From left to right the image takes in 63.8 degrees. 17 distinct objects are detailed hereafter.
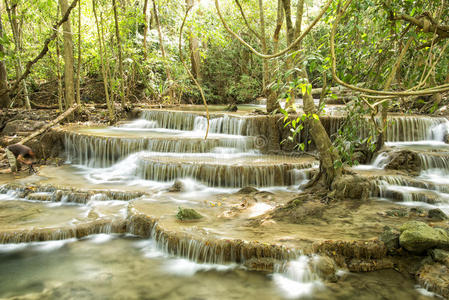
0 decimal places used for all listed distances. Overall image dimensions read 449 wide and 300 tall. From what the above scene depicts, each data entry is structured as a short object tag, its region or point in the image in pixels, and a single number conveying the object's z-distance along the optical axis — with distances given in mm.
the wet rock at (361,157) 9316
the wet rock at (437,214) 5762
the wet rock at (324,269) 4625
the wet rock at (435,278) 4191
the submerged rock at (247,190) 7691
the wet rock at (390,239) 4898
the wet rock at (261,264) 4832
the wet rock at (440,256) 4500
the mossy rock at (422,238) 4688
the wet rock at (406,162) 8523
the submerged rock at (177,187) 7988
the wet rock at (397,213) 5992
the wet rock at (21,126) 12211
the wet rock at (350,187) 6672
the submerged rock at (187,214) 6039
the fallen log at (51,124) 10573
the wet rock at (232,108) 15348
